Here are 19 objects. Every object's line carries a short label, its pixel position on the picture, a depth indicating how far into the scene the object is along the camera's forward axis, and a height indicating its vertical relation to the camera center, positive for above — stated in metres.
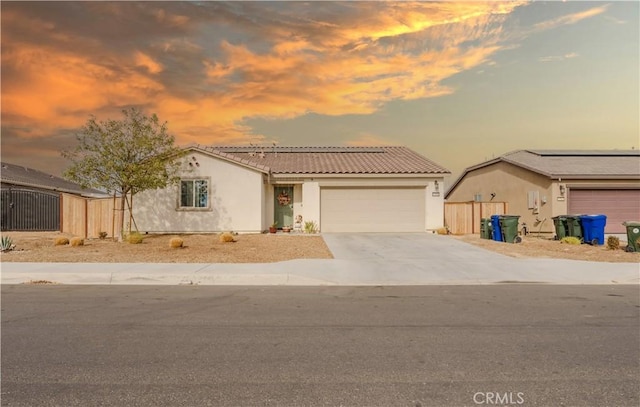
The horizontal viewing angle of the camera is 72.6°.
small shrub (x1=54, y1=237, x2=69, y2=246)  16.41 -1.26
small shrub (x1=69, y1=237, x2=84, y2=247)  15.96 -1.27
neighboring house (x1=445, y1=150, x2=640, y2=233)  22.25 +0.96
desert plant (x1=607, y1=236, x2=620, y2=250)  16.06 -1.36
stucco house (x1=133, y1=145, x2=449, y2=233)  20.86 +0.59
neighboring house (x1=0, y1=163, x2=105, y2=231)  24.47 -0.13
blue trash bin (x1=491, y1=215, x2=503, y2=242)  18.98 -0.98
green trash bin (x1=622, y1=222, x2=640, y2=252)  15.43 -1.10
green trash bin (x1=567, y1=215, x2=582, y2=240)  18.30 -0.81
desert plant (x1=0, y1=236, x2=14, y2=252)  14.75 -1.26
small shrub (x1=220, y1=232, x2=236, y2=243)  17.30 -1.23
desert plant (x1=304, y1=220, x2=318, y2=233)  21.94 -1.01
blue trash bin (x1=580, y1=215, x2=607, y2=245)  17.59 -0.89
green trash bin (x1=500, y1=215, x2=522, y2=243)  18.52 -0.92
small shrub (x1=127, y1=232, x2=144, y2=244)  16.62 -1.19
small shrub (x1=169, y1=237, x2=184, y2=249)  15.49 -1.27
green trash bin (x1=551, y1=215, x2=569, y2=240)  19.02 -0.87
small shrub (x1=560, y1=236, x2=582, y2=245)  17.61 -1.36
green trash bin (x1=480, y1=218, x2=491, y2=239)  19.74 -1.00
